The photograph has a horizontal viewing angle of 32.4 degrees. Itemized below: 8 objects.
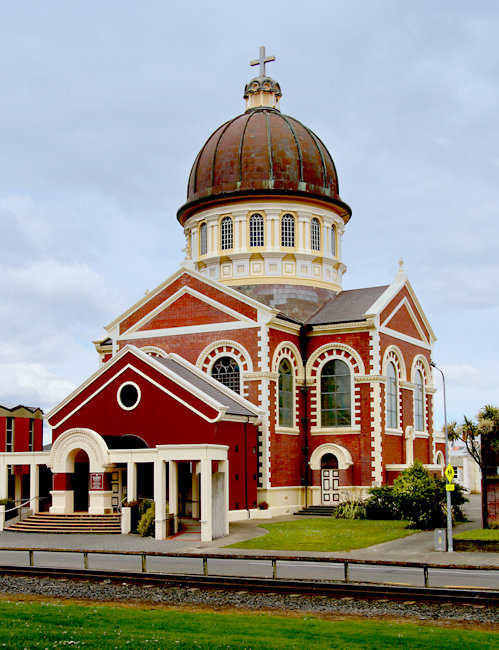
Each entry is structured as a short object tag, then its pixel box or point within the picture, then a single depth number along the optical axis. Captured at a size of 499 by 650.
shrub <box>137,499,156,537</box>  32.22
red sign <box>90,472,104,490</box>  35.06
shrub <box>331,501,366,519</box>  37.19
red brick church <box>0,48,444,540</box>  35.91
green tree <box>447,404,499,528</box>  30.61
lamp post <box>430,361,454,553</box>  27.19
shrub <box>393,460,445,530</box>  33.56
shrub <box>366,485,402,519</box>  36.94
